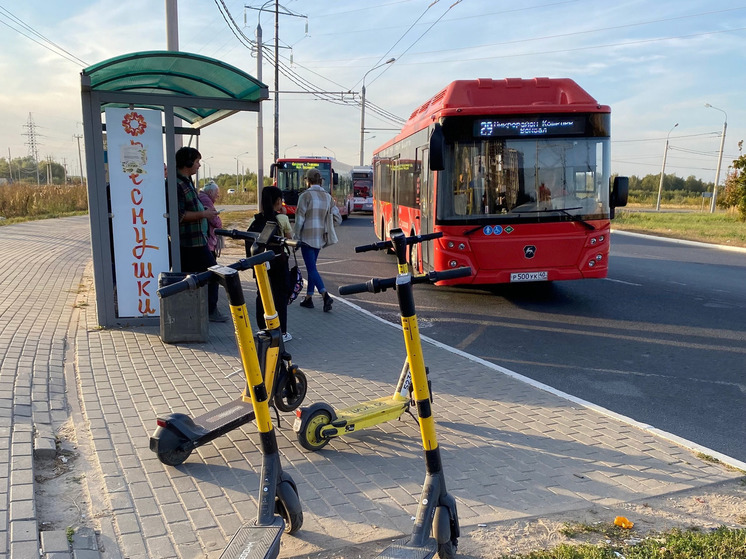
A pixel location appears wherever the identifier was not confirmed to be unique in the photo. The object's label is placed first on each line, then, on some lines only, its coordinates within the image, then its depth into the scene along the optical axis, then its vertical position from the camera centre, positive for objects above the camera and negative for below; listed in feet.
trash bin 21.83 -5.04
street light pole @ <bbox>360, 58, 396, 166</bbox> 164.14 +14.61
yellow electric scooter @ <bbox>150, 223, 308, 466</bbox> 12.52 -5.12
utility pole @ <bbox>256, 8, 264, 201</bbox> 87.10 +4.24
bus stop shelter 22.84 -0.02
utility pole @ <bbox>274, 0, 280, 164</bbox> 110.42 +16.88
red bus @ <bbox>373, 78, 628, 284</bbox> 29.55 -0.18
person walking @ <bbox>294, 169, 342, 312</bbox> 29.25 -2.04
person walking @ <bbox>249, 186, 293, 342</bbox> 21.09 -2.04
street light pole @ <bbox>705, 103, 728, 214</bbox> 140.48 +2.37
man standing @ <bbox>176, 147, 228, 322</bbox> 23.80 -1.67
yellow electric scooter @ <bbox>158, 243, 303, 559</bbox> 9.08 -4.78
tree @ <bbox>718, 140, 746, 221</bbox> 98.48 -0.08
